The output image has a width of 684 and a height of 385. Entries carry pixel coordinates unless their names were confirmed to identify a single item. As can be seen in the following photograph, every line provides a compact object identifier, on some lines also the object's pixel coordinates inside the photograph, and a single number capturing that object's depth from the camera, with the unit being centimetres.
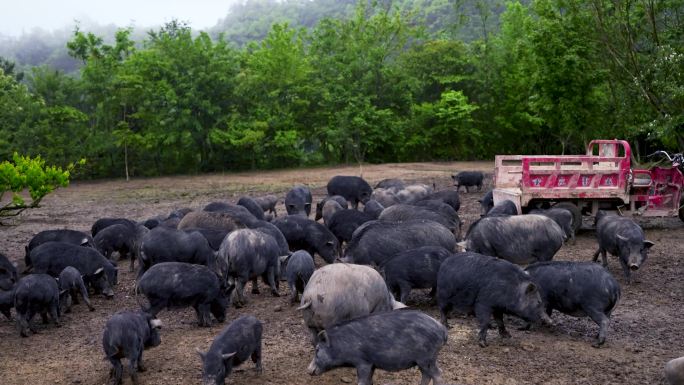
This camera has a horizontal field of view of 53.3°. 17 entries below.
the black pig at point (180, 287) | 765
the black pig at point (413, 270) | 796
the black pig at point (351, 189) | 1698
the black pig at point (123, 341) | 615
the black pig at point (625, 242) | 937
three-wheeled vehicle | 1234
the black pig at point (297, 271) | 873
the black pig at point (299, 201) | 1536
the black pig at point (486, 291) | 688
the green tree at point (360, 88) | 3222
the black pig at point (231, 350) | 586
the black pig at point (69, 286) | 865
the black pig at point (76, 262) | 938
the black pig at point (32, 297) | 781
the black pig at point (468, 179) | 2080
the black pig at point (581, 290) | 698
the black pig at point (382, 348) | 563
